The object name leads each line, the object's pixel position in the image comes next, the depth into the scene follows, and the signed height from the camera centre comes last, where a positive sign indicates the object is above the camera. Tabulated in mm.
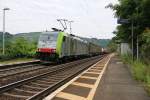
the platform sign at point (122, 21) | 10376 +2156
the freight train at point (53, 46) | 12581 +411
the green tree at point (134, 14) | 10436 +2933
